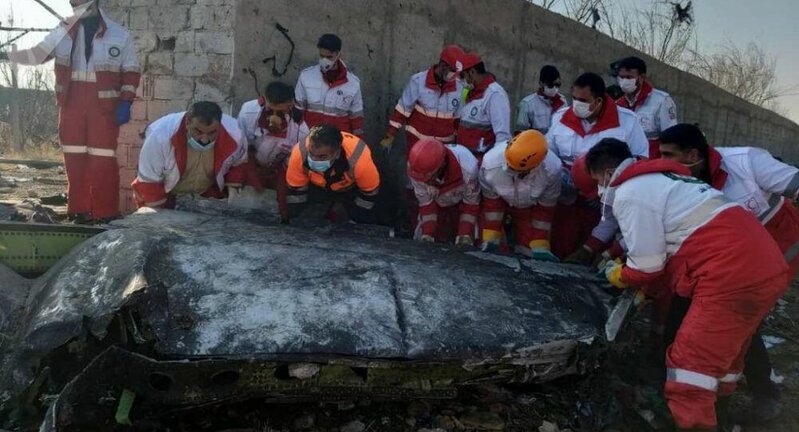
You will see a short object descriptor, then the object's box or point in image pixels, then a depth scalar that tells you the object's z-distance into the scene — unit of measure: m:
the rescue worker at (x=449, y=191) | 3.98
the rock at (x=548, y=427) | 2.65
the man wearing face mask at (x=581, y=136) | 4.07
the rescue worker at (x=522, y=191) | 3.66
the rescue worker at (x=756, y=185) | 3.04
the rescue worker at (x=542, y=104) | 5.65
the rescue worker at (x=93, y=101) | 4.50
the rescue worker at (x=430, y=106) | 5.23
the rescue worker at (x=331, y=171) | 3.69
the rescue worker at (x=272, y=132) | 4.25
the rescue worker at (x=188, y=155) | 3.70
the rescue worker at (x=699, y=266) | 2.45
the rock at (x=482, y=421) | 2.63
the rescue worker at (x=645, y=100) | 5.20
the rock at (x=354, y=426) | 2.50
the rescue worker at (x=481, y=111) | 5.04
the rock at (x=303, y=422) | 2.47
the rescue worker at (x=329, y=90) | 4.69
